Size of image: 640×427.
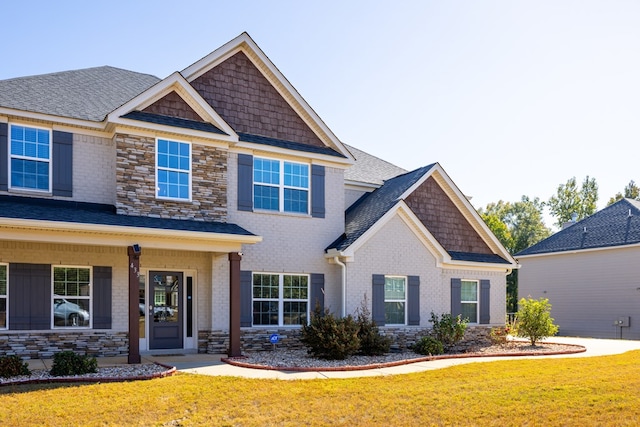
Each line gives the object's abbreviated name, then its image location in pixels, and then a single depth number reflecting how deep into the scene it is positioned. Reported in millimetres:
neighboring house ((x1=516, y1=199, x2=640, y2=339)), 26234
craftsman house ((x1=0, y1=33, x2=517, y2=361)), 14266
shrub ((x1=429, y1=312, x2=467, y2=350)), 17828
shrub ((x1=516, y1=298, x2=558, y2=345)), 19719
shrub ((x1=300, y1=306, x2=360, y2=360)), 14969
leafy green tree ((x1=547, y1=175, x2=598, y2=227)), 59969
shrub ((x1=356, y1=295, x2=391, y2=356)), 16156
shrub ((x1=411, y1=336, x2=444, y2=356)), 16844
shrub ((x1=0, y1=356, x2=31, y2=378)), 11438
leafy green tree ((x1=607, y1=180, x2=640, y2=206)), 57206
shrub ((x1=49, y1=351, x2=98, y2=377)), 11703
